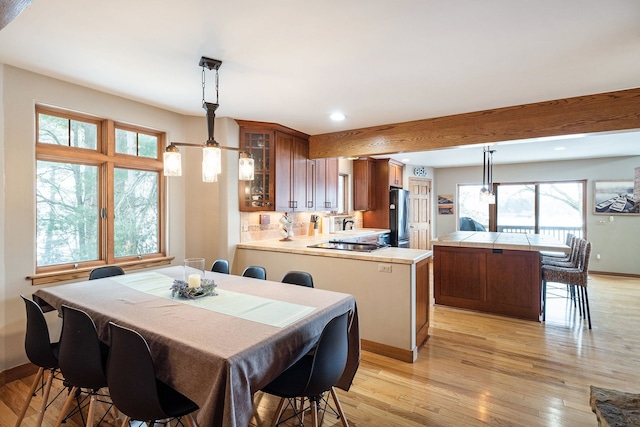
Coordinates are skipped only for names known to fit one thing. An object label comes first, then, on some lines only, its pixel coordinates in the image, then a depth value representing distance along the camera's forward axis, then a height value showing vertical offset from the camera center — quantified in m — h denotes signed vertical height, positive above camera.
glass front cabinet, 3.87 +0.47
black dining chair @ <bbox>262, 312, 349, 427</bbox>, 1.47 -0.84
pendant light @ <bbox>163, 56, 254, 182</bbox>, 1.97 +0.33
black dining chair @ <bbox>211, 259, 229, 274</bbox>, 3.04 -0.59
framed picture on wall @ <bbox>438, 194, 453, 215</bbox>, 7.89 +0.11
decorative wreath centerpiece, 1.97 -0.54
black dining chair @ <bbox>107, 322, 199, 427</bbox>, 1.30 -0.76
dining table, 1.19 -0.59
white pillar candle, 2.00 -0.49
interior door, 7.20 -0.14
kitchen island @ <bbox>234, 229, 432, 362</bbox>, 2.81 -0.77
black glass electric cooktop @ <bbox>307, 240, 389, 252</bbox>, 3.42 -0.45
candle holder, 2.07 -0.42
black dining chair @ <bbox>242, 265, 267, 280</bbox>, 2.75 -0.59
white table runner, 1.62 -0.58
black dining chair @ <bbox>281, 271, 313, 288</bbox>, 2.45 -0.57
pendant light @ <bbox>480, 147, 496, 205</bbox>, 5.50 +0.28
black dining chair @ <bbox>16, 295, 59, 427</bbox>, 1.77 -0.81
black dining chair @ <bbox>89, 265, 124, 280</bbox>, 2.66 -0.58
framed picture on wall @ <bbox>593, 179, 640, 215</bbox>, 5.97 +0.21
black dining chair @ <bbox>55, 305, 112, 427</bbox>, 1.53 -0.75
